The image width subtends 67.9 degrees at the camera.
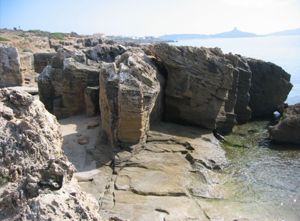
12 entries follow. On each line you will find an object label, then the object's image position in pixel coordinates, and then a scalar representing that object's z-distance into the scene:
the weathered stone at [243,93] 11.34
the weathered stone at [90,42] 29.73
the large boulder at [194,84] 9.61
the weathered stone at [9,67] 12.95
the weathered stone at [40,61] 16.54
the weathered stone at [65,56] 10.40
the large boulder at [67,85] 9.90
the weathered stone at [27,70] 13.81
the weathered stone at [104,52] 10.82
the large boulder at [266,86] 12.33
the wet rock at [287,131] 9.52
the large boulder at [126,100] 7.62
